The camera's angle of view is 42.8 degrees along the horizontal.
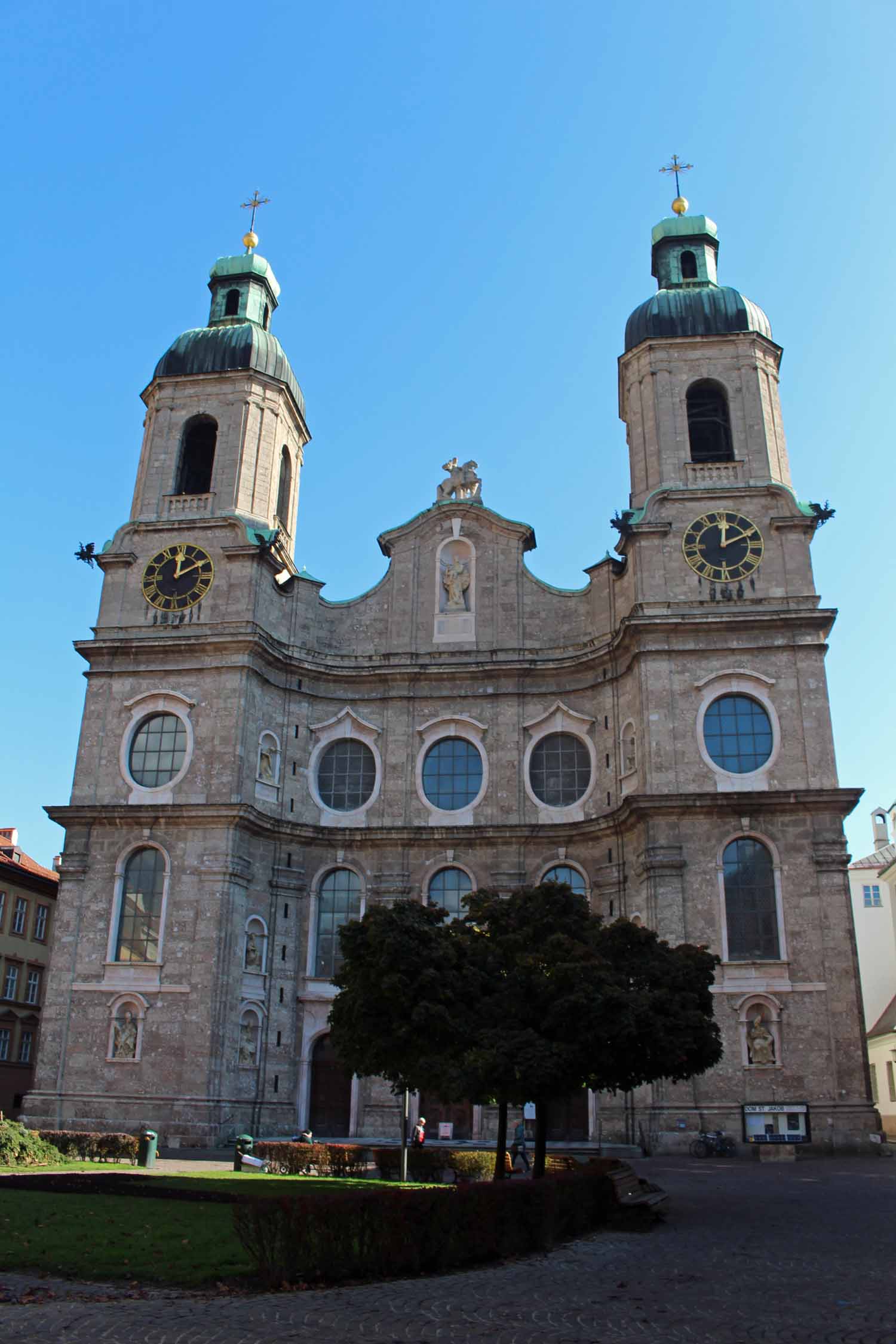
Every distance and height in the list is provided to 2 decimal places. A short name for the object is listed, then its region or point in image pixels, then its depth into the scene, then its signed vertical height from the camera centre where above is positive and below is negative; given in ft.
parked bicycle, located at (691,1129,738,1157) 102.89 -2.46
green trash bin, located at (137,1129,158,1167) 87.45 -2.98
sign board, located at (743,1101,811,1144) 104.68 -0.30
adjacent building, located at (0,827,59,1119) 152.66 +18.49
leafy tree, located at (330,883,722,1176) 62.64 +6.02
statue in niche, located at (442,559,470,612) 141.18 +61.38
